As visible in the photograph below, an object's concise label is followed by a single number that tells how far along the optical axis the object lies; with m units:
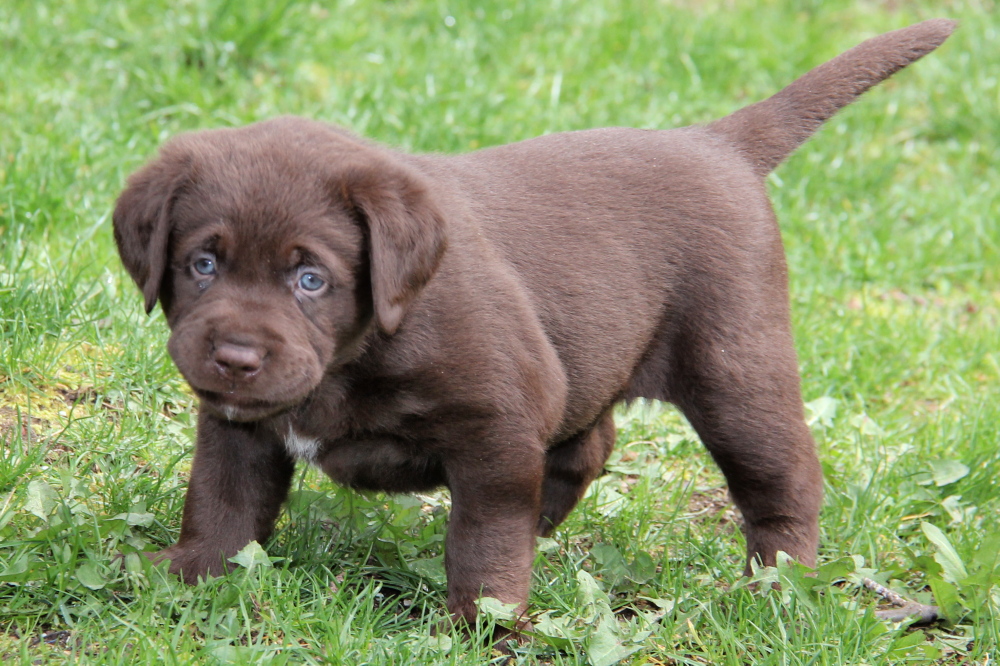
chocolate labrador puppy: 5.78
